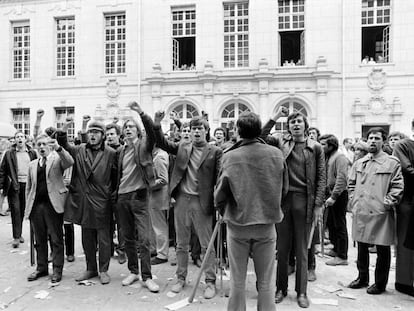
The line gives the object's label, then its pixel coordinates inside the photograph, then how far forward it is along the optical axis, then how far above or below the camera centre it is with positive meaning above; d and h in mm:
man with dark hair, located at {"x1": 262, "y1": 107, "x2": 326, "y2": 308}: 4160 -620
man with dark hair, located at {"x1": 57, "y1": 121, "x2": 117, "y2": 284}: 4789 -593
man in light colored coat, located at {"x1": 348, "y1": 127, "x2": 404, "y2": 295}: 4379 -760
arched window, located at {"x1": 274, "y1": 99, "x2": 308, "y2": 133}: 17062 +2006
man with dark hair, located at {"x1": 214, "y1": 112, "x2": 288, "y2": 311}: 3201 -512
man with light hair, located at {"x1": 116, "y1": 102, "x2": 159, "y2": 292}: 4680 -712
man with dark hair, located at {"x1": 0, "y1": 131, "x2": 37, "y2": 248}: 6941 -620
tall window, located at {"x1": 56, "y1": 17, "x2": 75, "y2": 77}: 19531 +5630
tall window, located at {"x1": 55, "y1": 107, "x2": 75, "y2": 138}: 19302 +1979
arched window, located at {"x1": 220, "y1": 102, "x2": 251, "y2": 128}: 17547 +1823
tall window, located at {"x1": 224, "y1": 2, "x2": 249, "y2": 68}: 17875 +5701
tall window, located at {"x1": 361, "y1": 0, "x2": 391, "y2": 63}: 16812 +5688
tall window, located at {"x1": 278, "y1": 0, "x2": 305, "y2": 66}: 17391 +6130
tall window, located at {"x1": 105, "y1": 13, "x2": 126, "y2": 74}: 18953 +5660
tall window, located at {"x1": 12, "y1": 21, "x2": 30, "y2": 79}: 20219 +5735
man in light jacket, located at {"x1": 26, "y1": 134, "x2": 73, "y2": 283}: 4965 -794
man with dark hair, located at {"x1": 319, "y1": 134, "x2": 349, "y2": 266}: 5801 -865
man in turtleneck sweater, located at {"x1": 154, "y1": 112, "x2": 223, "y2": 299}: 4527 -532
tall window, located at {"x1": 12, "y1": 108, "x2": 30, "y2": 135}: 19891 +1667
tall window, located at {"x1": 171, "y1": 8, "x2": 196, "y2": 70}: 18312 +6216
